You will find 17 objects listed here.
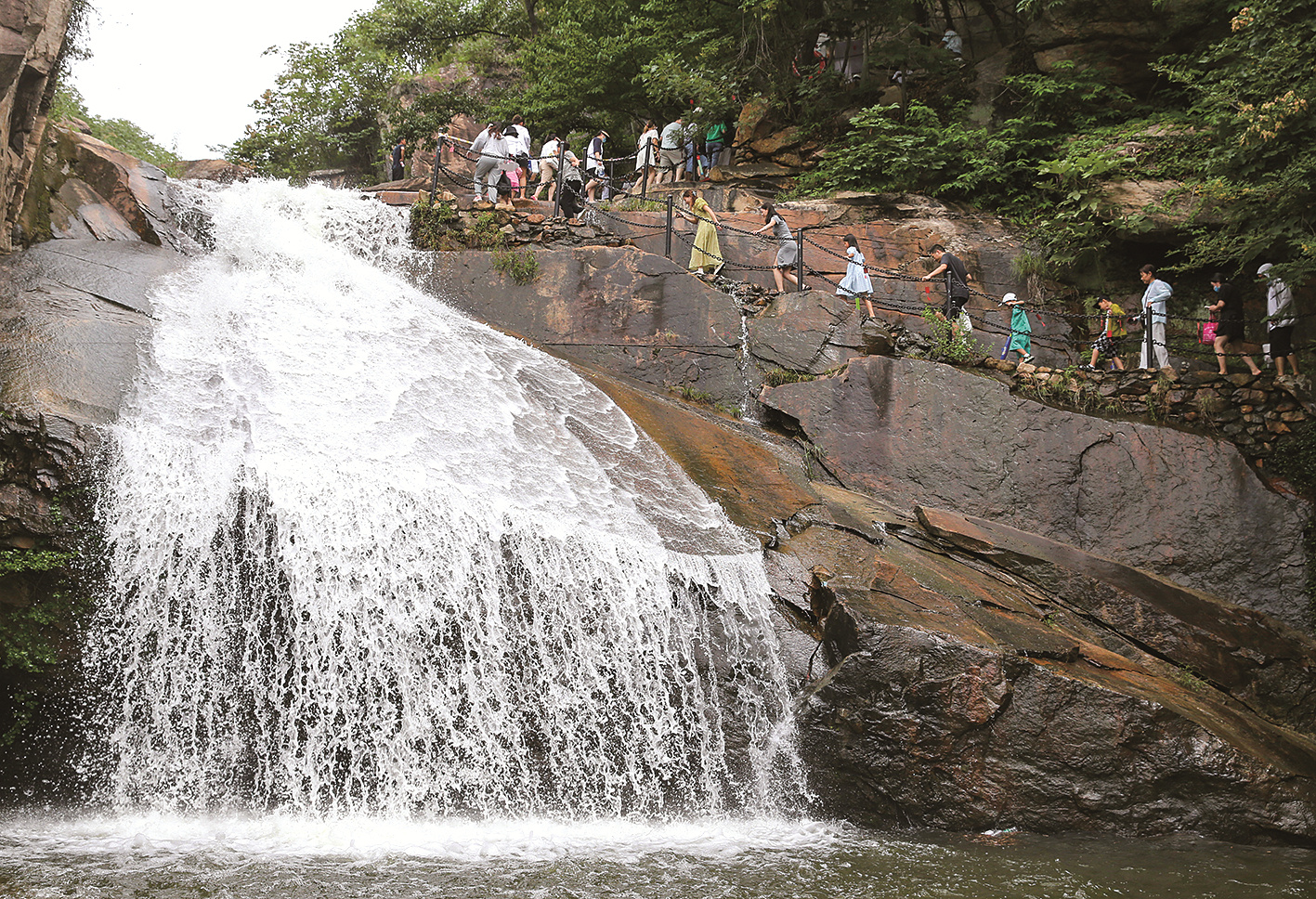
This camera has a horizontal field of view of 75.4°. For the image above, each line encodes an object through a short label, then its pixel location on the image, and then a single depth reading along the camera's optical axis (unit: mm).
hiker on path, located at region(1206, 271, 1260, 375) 12648
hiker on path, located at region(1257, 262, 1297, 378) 11727
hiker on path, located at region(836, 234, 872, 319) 14078
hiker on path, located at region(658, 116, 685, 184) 19812
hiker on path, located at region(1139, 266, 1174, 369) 12781
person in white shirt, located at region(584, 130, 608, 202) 18439
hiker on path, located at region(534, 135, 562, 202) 16641
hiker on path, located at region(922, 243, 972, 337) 13438
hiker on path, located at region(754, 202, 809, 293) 14578
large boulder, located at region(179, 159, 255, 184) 21531
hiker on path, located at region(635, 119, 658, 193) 18566
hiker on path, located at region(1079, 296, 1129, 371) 14505
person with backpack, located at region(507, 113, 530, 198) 16645
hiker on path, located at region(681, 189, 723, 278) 14664
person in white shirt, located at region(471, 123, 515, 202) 16047
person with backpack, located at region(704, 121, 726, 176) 20109
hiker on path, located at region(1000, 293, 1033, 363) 13698
